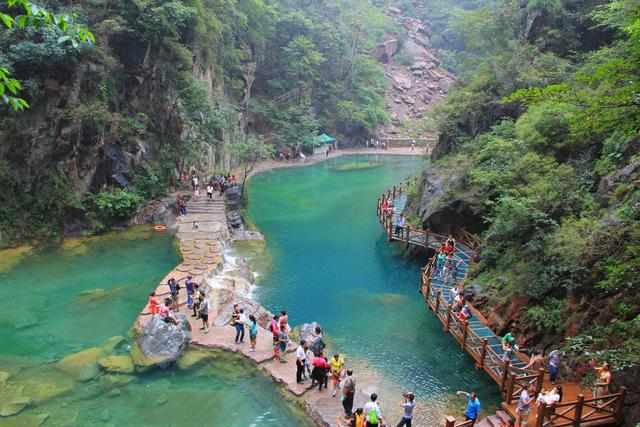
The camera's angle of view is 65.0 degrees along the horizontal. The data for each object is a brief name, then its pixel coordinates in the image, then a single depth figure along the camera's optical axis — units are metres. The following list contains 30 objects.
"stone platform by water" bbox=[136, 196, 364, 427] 13.48
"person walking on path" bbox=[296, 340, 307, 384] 14.05
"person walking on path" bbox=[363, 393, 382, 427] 11.37
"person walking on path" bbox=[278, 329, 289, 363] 15.41
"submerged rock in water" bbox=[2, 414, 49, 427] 12.66
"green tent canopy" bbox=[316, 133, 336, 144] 55.84
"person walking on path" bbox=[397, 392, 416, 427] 12.00
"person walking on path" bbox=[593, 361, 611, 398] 11.60
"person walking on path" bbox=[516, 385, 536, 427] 11.96
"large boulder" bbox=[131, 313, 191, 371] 15.18
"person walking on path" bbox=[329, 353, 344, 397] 14.00
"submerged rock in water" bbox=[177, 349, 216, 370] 15.35
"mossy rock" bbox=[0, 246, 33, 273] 21.98
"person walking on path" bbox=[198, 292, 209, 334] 16.70
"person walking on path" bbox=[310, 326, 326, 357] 14.80
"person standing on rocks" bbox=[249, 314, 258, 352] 15.64
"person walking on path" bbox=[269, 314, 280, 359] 15.37
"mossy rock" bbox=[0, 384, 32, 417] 13.07
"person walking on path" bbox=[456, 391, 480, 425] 12.05
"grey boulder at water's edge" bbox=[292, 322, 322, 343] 17.40
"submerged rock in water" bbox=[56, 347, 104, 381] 14.80
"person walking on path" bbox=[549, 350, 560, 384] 13.21
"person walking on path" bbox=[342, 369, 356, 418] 12.56
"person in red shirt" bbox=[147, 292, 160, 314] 16.97
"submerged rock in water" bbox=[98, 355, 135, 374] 15.00
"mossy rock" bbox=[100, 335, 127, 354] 16.02
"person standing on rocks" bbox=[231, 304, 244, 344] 16.06
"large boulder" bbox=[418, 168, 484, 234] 23.23
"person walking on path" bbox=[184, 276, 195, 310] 17.98
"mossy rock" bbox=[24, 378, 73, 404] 13.76
